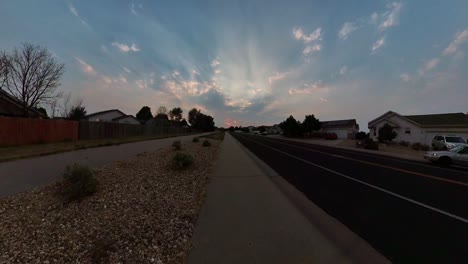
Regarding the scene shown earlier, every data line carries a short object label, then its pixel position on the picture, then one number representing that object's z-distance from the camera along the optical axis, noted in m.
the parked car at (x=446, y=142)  24.64
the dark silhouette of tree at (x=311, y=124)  58.41
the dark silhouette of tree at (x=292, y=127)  62.56
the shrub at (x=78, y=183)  5.40
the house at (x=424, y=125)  31.87
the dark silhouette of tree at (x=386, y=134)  33.56
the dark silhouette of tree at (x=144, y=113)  110.81
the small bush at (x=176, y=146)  15.86
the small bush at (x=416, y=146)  29.69
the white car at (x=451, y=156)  14.95
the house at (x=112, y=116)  57.60
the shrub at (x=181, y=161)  9.27
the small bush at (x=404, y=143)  34.32
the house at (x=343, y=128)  58.72
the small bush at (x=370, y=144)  28.67
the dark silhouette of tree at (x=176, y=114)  129.75
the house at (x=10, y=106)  22.87
